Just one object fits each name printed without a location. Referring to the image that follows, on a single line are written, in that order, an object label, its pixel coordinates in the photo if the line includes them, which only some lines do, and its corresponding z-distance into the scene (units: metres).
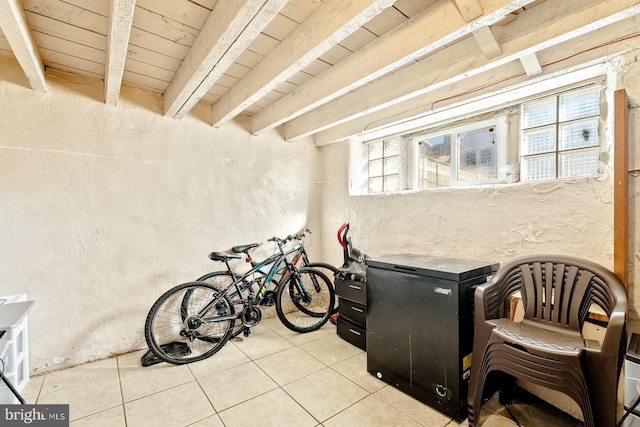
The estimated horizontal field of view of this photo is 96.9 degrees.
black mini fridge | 1.56
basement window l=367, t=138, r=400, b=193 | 2.92
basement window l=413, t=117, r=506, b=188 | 2.16
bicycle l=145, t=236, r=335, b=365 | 2.30
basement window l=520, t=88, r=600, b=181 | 1.72
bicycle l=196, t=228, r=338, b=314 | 2.65
